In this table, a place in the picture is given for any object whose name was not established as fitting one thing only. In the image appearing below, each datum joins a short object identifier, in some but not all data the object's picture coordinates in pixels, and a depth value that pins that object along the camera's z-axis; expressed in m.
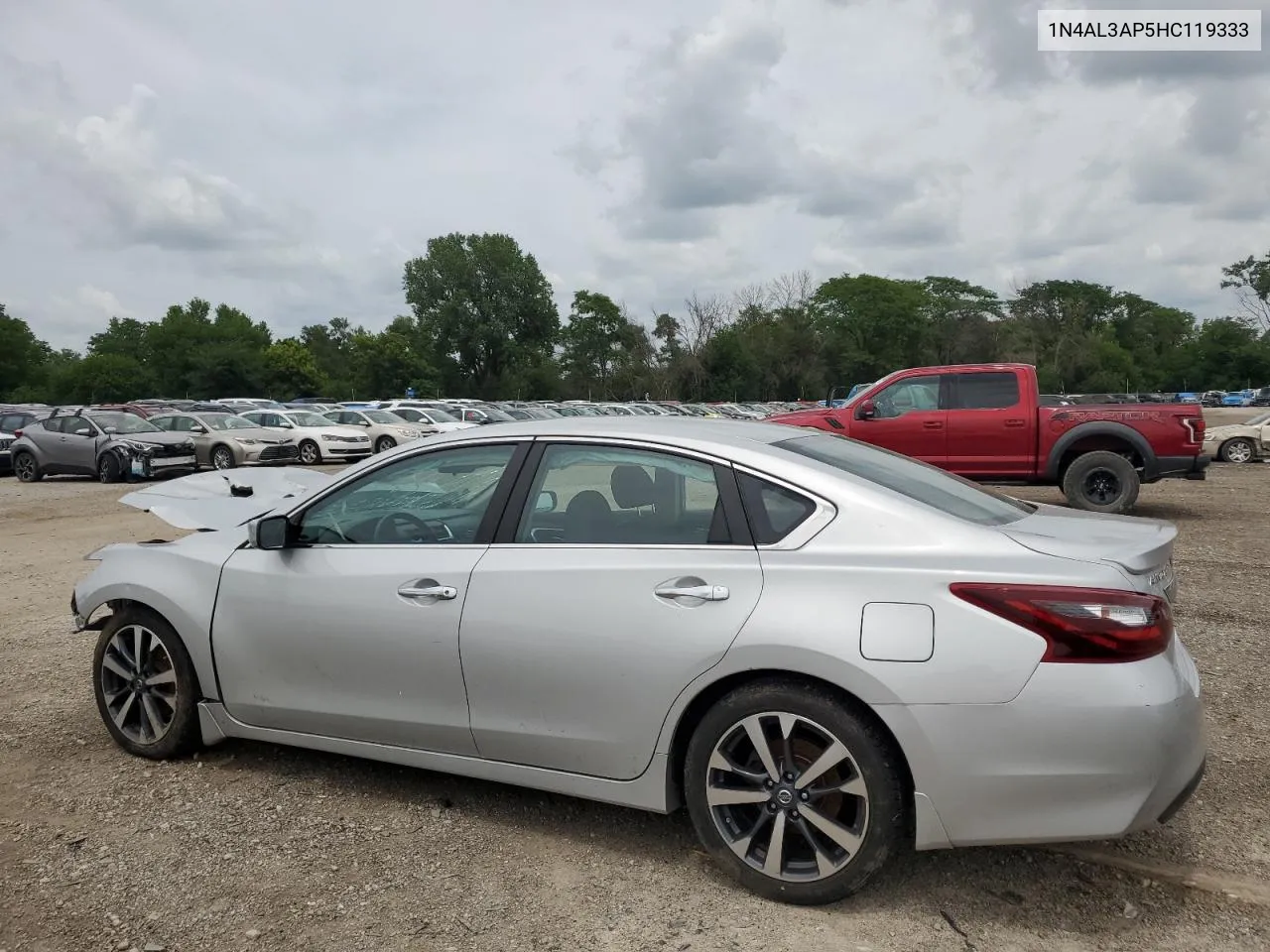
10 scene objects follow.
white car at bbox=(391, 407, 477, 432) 28.57
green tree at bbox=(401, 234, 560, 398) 86.50
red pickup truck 11.70
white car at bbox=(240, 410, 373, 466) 25.33
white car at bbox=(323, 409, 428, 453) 27.59
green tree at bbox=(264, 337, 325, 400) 85.81
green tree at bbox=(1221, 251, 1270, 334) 86.50
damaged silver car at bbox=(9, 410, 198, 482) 19.88
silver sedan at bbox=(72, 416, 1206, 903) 2.79
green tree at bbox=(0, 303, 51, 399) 81.50
